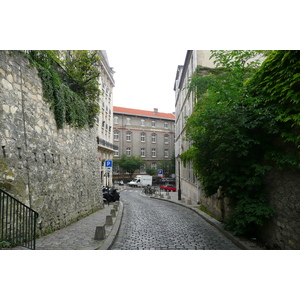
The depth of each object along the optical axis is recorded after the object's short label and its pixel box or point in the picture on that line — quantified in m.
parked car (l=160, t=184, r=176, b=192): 34.10
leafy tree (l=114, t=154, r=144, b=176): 47.47
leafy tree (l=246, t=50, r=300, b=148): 4.75
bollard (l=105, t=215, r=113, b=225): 8.91
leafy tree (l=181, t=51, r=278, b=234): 6.00
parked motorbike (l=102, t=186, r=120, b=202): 19.25
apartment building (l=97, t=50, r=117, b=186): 29.92
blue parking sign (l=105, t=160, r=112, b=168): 15.41
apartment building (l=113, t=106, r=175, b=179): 51.82
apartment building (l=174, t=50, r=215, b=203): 16.50
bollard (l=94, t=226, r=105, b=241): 6.68
